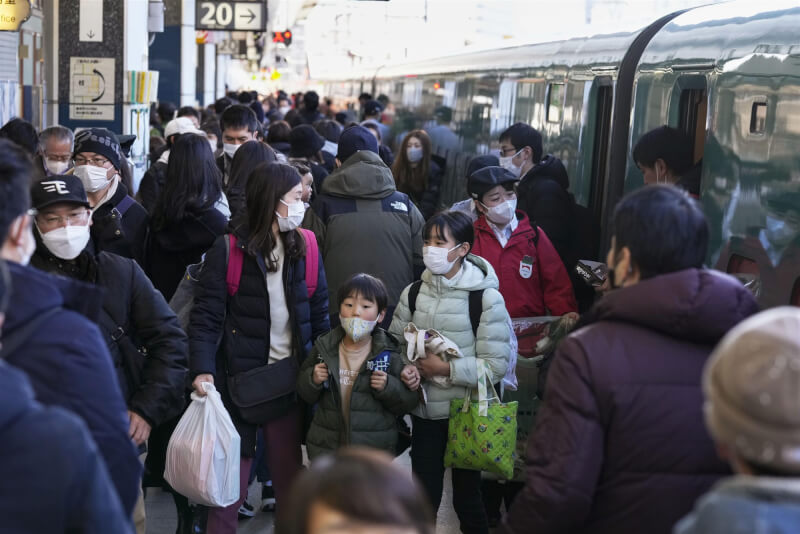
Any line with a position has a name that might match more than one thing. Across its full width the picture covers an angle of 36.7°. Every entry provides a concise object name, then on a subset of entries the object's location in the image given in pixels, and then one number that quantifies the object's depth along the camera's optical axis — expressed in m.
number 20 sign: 20.66
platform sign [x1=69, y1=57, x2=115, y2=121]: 12.09
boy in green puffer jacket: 4.88
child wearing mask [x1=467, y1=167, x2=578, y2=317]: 6.12
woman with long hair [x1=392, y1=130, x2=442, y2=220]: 10.28
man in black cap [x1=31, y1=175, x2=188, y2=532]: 4.20
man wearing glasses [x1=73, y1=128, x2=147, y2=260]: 5.68
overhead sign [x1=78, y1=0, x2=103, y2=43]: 12.11
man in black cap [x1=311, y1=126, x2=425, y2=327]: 6.04
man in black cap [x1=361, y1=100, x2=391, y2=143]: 15.01
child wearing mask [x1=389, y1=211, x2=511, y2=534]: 5.05
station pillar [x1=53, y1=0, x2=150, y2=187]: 12.05
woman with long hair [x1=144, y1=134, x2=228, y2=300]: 5.99
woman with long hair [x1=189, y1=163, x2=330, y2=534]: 4.95
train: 5.37
